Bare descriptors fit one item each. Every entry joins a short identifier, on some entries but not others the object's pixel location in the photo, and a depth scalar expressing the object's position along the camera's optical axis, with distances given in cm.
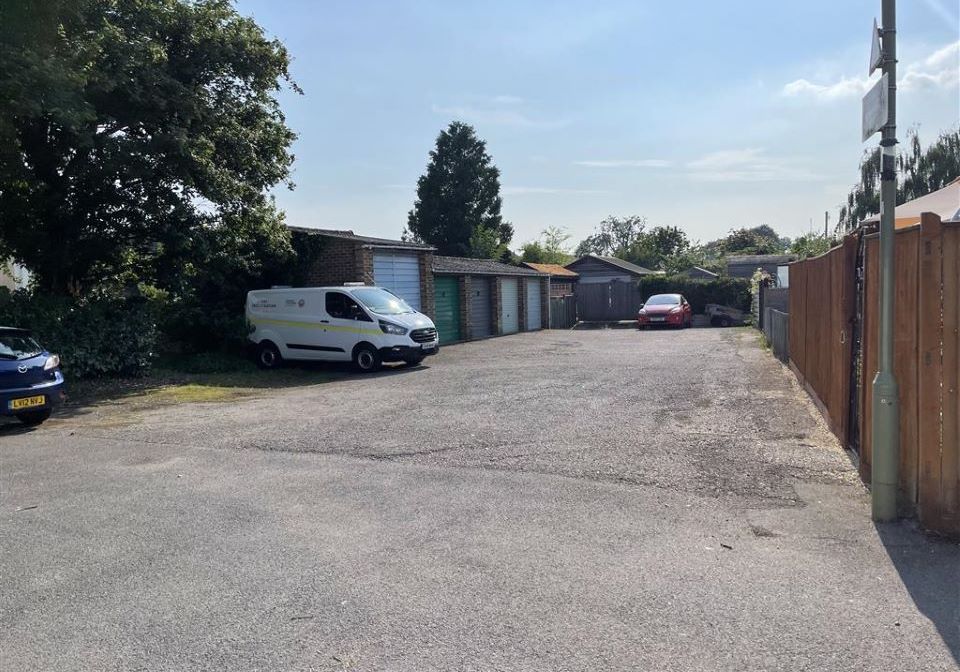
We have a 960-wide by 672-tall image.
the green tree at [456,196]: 5906
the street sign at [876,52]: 509
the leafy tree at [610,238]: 10279
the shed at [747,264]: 5166
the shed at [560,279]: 3850
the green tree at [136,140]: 1159
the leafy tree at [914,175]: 4212
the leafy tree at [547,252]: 5903
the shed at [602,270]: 4456
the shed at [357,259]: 2009
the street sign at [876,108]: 503
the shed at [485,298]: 2547
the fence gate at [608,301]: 3797
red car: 3034
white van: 1630
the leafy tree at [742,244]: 7300
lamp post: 500
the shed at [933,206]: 688
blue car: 953
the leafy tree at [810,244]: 3814
